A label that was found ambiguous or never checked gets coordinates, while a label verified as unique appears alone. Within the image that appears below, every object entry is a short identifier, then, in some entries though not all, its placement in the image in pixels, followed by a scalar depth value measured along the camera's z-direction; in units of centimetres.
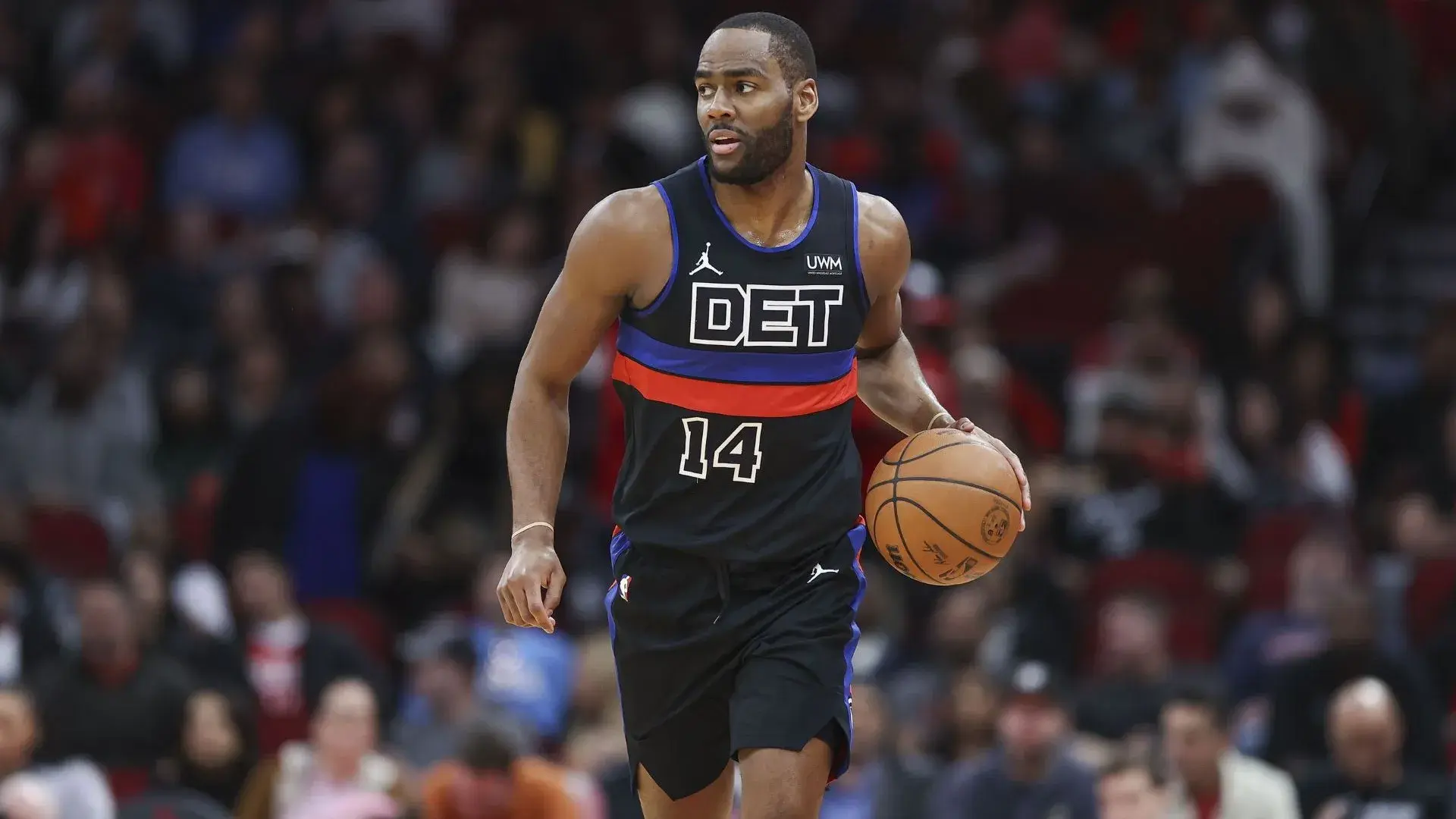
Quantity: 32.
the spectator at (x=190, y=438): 2342
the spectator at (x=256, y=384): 2375
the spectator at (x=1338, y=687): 1778
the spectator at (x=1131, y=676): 1892
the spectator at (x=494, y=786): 1698
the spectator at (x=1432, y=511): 2034
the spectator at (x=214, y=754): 1828
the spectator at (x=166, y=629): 1975
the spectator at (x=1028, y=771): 1736
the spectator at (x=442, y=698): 1972
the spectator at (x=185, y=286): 2555
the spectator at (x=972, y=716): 1864
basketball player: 970
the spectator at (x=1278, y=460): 2189
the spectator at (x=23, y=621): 2005
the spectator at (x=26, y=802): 1647
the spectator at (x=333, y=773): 1800
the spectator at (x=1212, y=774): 1694
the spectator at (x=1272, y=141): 2636
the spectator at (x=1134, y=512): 2111
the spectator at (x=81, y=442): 2345
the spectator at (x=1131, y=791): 1634
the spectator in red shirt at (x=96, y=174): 2728
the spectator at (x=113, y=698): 1875
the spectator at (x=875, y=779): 1797
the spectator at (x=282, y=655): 2012
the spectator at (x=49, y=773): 1744
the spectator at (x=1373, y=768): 1677
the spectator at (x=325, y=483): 2234
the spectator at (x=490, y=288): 2503
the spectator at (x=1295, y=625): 1947
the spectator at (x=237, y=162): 2778
